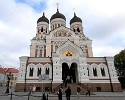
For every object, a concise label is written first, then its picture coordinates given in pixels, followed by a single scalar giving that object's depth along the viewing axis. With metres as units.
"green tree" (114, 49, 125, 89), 27.32
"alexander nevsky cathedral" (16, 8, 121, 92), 18.63
